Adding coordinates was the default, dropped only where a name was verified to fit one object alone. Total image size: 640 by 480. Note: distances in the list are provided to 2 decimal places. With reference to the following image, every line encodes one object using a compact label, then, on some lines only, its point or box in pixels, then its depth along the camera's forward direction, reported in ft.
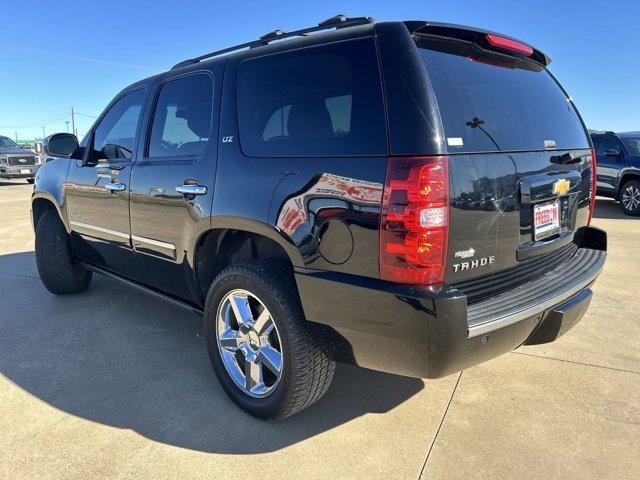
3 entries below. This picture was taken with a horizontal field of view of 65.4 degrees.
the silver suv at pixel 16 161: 56.59
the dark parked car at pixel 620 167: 34.19
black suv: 6.47
